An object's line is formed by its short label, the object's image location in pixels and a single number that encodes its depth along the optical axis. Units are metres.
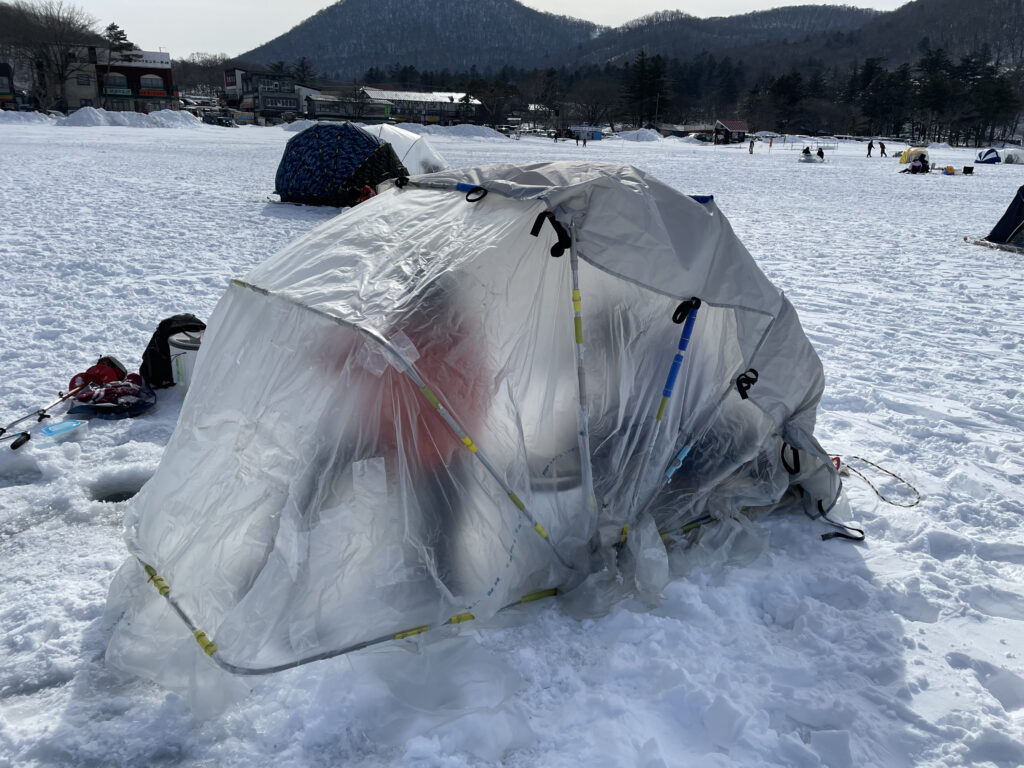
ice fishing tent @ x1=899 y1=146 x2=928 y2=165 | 32.45
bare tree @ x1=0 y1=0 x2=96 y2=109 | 66.00
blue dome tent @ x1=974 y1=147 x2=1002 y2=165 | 42.19
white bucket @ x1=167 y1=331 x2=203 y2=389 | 5.25
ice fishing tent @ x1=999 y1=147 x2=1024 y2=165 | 41.69
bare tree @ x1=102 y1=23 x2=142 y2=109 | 69.88
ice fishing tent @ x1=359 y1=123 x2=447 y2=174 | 17.45
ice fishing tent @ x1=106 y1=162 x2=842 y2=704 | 2.70
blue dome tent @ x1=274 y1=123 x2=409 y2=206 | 14.80
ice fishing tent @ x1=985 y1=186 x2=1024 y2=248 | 12.68
